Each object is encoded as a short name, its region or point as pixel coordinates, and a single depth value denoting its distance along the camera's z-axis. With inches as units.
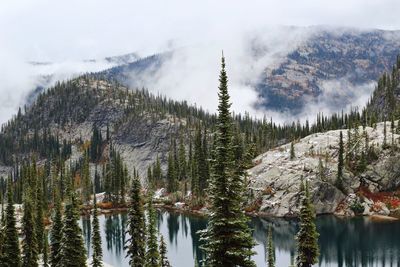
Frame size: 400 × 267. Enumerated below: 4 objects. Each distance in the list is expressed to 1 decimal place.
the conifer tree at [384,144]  7440.9
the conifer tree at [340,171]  7052.2
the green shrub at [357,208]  6594.5
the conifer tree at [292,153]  7716.5
